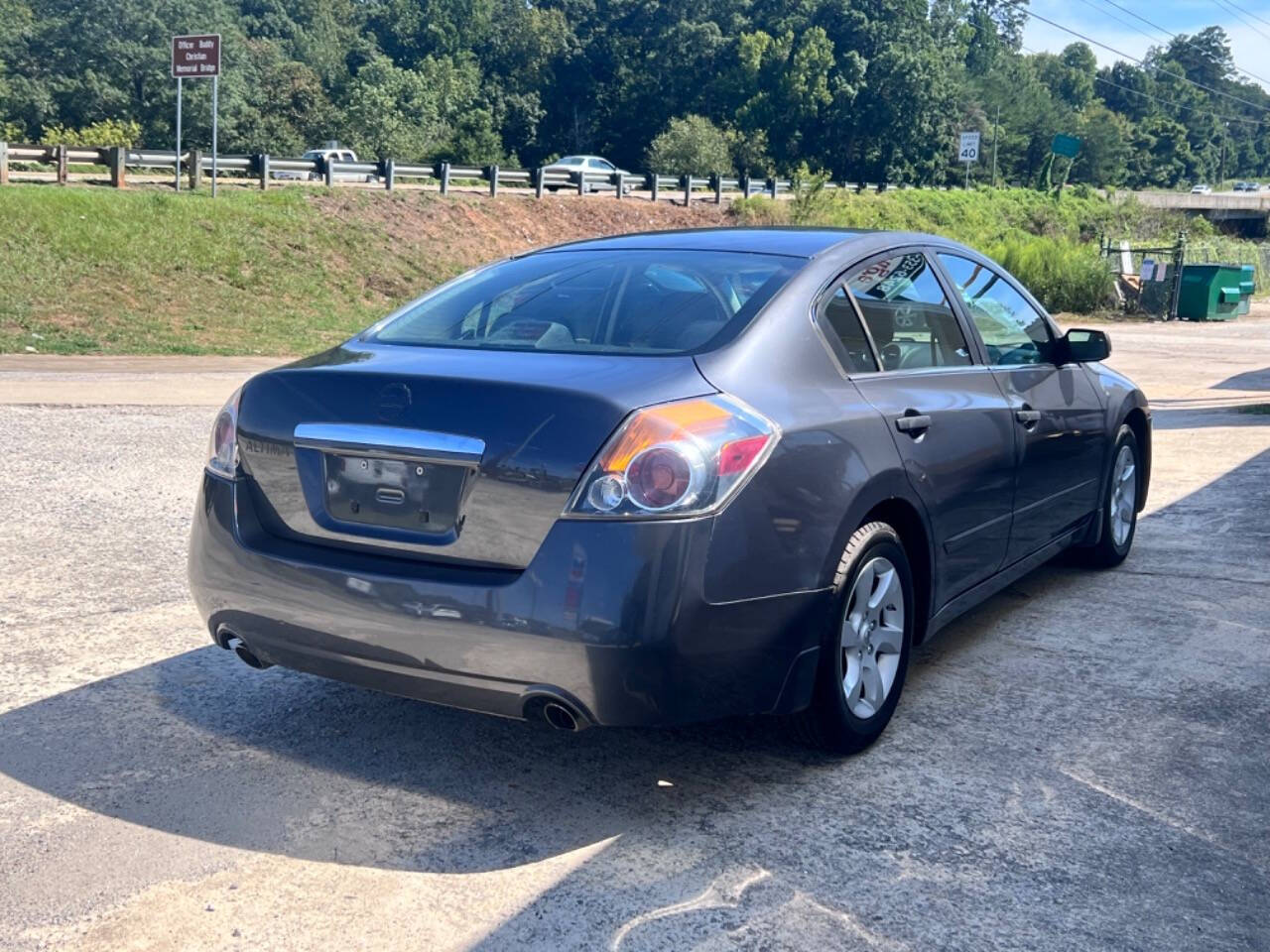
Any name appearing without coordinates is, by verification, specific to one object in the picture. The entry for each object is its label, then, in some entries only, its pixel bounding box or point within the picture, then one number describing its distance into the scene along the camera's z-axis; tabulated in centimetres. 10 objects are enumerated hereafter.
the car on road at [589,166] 3900
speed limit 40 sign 5388
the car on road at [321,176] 3162
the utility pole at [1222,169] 18125
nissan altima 329
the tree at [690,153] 6564
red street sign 2325
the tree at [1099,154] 11888
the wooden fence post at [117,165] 2741
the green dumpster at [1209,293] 2927
